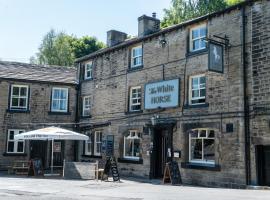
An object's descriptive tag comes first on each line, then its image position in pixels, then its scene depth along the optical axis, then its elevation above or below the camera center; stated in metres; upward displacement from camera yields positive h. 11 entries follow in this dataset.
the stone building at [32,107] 18.98 +1.53
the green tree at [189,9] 27.76 +12.02
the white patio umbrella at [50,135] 15.38 -0.25
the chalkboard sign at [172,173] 13.31 -1.85
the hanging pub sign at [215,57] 12.23 +3.19
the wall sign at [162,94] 14.54 +1.95
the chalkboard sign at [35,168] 16.32 -2.12
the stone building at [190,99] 12.04 +1.67
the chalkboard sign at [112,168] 14.08 -1.76
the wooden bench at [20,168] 17.05 -2.22
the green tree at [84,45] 36.40 +10.64
